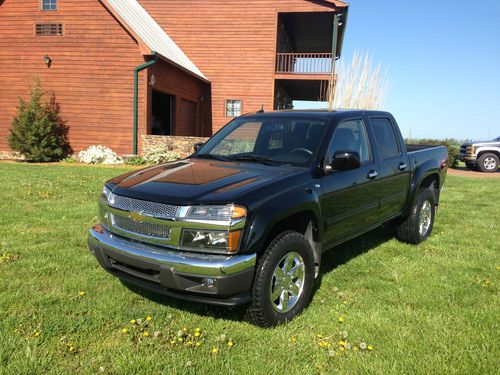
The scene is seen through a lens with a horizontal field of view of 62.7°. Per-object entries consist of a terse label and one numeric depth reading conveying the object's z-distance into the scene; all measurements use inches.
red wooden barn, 588.7
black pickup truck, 114.6
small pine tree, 561.6
